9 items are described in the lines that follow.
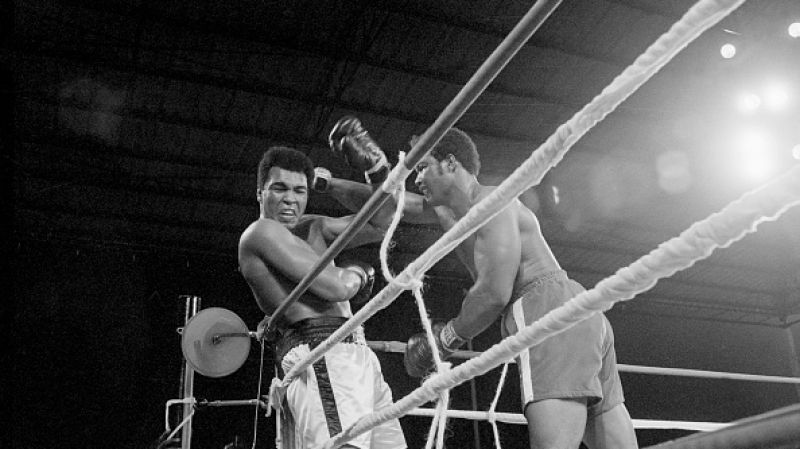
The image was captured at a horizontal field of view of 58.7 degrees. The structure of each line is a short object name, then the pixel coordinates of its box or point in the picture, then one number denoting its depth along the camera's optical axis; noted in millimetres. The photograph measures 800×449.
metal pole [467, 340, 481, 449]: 7720
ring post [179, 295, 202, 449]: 3471
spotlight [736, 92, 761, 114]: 6027
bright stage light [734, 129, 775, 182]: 6383
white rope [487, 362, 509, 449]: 1740
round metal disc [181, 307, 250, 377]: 3070
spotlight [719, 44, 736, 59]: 5766
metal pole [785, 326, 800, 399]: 10781
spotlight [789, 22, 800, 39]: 5420
